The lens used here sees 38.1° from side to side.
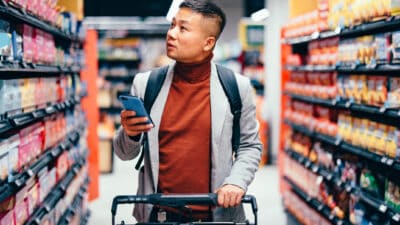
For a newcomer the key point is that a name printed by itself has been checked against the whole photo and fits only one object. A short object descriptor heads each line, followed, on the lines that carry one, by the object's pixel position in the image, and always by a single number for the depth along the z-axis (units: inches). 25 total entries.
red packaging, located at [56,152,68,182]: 194.2
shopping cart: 88.2
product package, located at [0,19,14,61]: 123.3
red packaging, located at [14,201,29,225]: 134.6
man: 97.7
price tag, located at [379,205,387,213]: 152.8
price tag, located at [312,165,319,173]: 217.5
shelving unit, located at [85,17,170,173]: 532.7
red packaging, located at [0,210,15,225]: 123.0
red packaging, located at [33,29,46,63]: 160.8
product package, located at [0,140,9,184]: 121.8
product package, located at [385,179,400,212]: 150.1
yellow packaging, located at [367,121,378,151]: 166.9
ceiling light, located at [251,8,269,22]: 586.7
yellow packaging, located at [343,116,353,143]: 188.9
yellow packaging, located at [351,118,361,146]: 180.1
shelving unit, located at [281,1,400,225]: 161.5
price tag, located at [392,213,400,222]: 142.3
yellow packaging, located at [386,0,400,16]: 147.0
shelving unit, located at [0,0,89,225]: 129.7
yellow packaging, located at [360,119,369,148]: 173.5
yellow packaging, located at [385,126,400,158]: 151.4
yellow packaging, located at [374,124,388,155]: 159.6
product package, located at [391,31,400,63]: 146.6
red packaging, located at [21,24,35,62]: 146.8
